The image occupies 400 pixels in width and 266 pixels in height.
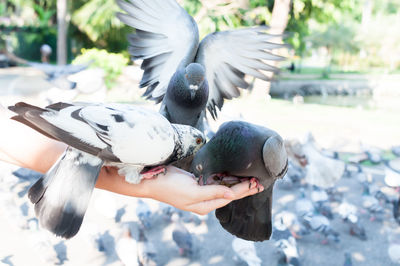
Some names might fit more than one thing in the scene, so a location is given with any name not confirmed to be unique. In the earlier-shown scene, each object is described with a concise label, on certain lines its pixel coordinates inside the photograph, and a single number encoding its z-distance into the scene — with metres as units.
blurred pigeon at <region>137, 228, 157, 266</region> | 3.73
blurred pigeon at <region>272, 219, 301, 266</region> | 3.78
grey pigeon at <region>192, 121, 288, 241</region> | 1.96
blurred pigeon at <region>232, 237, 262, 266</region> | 3.64
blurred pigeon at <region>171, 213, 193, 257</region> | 4.04
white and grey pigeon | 1.58
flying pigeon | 2.53
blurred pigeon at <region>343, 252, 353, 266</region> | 3.81
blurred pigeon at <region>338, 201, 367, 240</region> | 4.56
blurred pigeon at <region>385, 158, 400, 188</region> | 4.69
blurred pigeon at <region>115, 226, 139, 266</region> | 3.56
